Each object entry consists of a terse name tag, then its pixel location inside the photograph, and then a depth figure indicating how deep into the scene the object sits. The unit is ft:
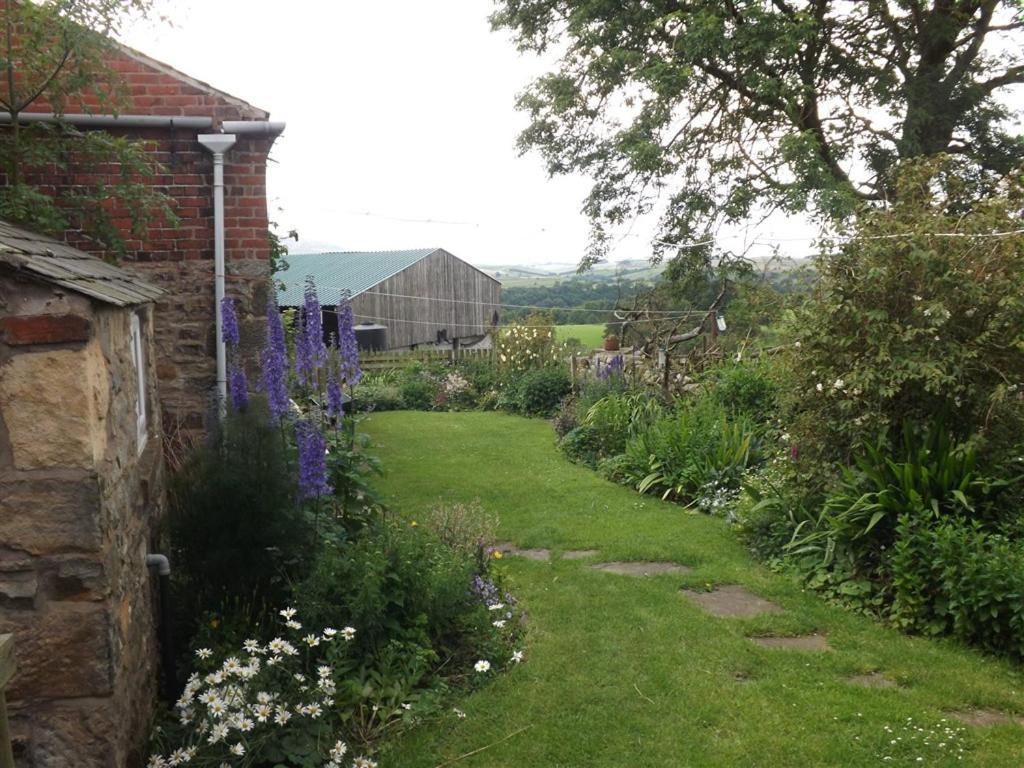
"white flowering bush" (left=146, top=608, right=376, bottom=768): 10.21
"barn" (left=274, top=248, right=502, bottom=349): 70.95
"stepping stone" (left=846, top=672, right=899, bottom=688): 13.58
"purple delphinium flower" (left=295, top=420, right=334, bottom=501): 13.70
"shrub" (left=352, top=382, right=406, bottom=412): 52.46
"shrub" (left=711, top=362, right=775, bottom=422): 29.07
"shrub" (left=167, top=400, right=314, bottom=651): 13.21
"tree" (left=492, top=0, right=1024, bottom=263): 36.83
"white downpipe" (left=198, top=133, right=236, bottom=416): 20.39
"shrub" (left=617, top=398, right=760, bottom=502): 25.89
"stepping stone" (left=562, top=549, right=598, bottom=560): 20.62
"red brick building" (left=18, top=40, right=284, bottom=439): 20.62
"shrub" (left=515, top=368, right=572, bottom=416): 47.67
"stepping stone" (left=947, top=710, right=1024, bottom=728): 12.30
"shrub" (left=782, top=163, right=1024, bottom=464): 16.78
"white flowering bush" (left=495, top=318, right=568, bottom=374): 53.78
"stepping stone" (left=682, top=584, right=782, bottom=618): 16.99
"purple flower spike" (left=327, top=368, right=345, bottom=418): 15.60
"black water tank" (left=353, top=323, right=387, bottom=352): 64.64
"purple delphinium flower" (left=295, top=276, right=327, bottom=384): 15.88
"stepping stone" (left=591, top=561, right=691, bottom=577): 19.60
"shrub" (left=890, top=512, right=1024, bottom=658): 14.08
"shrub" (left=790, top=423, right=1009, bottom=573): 16.65
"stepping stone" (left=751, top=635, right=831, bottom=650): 15.24
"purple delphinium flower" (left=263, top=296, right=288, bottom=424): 14.90
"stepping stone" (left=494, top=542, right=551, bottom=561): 20.68
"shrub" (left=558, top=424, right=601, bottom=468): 33.14
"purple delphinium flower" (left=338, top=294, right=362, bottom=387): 16.03
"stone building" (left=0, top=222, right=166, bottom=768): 8.55
